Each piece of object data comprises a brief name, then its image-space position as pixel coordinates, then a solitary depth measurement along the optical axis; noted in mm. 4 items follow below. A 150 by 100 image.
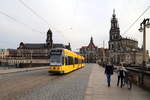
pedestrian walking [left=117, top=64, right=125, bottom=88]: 8179
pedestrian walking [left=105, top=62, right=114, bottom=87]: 8485
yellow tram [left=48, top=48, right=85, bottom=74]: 14768
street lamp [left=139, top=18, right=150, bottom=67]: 10539
